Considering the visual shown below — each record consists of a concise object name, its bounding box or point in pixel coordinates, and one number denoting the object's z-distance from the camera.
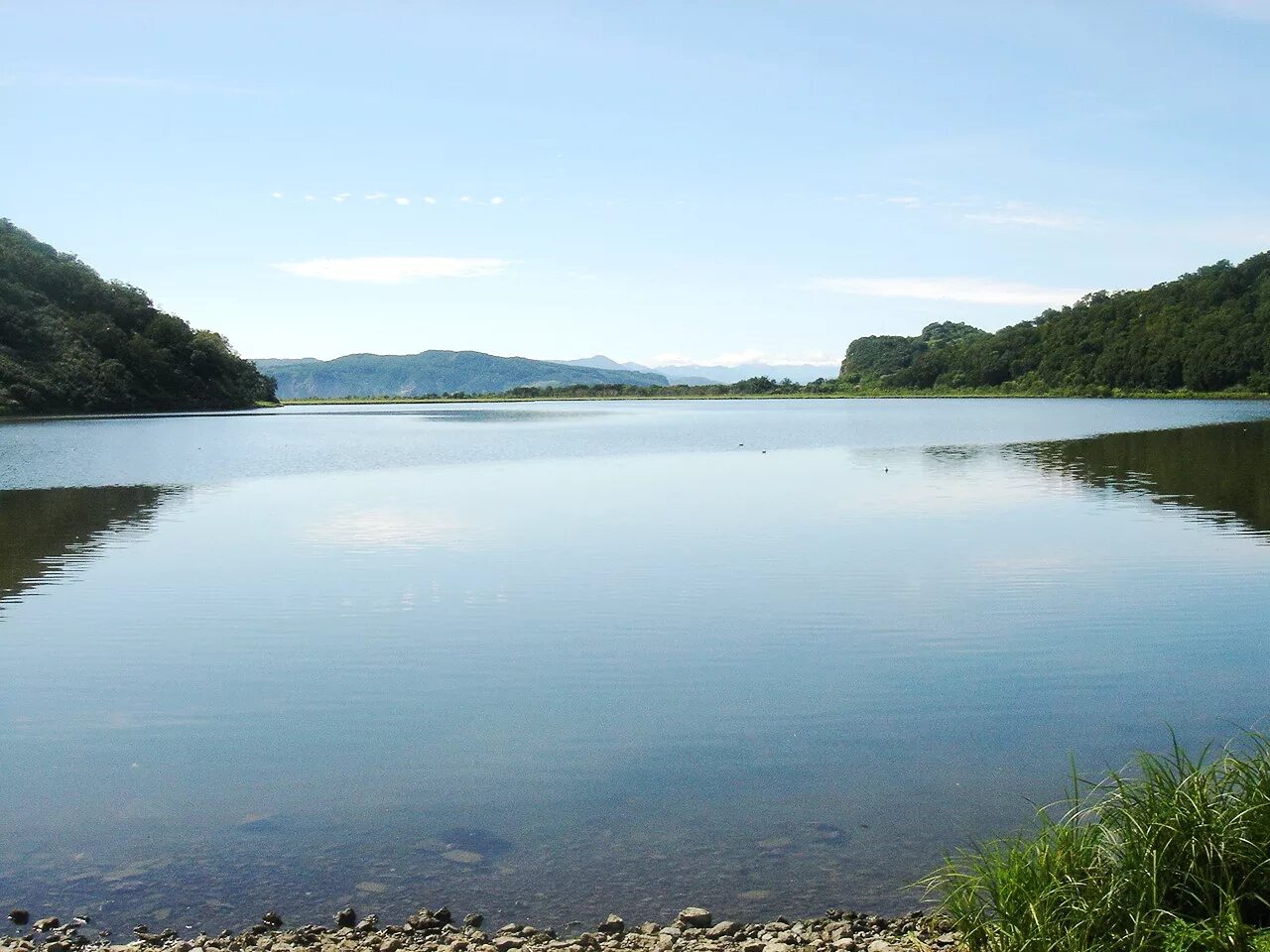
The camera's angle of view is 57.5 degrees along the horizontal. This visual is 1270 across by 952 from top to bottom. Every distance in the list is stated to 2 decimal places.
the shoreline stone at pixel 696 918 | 6.45
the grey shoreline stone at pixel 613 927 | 6.41
